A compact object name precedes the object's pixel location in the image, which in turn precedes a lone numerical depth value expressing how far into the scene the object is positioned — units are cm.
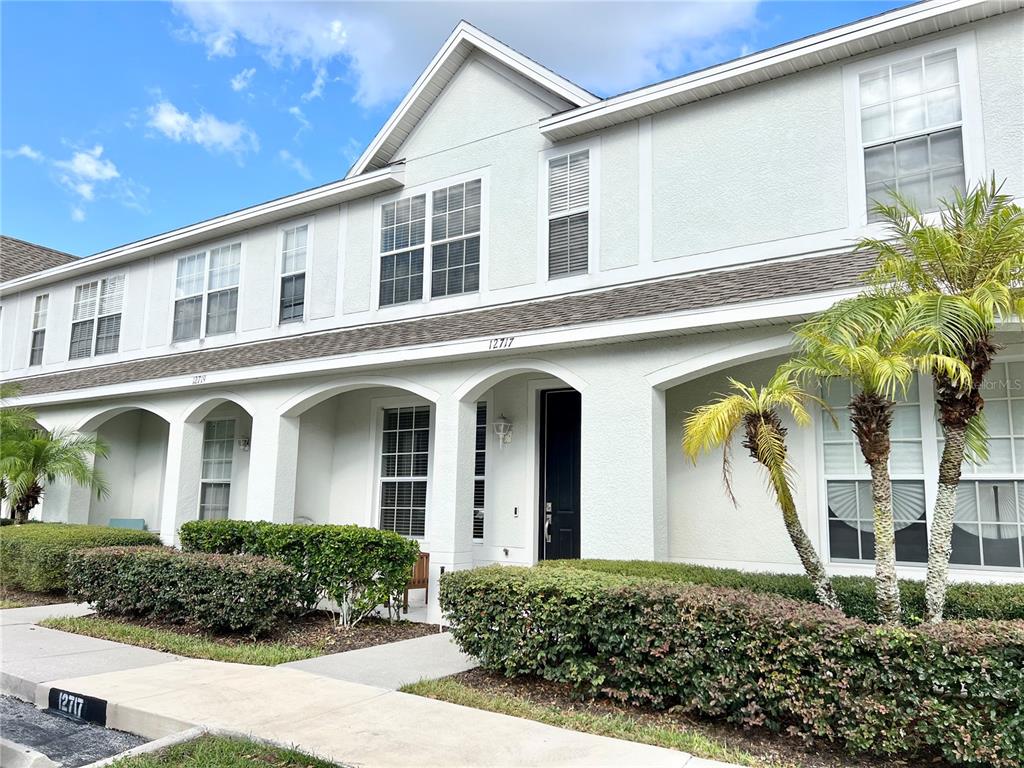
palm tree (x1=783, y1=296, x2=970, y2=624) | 519
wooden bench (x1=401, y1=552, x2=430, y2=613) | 1013
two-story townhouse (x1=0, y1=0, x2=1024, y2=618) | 780
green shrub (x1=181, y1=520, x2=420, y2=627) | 877
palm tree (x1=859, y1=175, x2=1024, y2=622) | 519
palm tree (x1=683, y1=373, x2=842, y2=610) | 574
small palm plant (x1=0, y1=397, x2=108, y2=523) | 1385
